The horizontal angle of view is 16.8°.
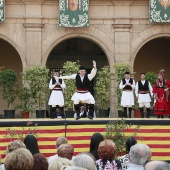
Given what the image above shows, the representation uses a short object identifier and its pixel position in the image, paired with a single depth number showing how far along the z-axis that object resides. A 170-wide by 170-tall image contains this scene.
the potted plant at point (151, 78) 20.64
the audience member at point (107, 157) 7.83
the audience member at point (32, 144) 10.36
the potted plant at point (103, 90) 21.08
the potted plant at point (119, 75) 20.94
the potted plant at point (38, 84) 20.83
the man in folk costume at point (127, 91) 19.14
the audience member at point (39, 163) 6.44
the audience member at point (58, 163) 5.94
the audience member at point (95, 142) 9.83
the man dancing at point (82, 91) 15.47
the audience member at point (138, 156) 6.88
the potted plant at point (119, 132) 12.19
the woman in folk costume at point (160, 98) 18.48
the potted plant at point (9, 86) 21.17
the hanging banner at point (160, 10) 21.67
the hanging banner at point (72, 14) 21.69
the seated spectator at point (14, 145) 8.08
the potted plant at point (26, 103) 21.16
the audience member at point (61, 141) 9.13
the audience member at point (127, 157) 9.21
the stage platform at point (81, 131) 13.08
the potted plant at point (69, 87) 20.31
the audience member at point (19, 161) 5.62
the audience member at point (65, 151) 7.64
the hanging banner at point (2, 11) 21.52
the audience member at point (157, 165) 5.21
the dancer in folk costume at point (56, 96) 18.49
